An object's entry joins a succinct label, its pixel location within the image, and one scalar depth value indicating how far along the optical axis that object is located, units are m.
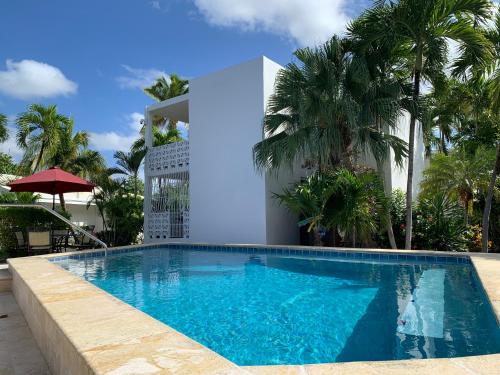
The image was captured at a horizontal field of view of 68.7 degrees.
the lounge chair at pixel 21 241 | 10.83
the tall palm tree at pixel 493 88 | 9.48
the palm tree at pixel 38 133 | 17.23
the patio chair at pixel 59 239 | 11.55
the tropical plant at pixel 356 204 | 10.56
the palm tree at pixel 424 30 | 9.59
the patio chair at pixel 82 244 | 12.46
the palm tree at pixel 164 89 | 25.25
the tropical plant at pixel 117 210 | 16.45
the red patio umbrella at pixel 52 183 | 10.24
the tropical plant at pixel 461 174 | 12.48
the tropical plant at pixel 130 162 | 17.17
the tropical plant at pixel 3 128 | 15.63
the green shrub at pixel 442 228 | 11.64
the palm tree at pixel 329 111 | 10.72
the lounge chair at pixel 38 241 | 10.27
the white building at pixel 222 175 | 13.41
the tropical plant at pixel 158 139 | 19.94
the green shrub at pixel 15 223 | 11.41
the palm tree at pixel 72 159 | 18.41
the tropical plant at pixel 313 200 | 11.02
